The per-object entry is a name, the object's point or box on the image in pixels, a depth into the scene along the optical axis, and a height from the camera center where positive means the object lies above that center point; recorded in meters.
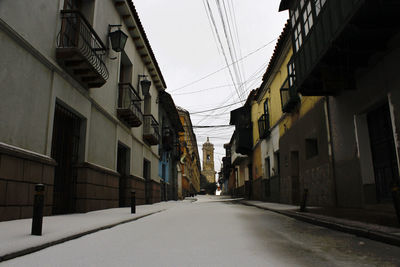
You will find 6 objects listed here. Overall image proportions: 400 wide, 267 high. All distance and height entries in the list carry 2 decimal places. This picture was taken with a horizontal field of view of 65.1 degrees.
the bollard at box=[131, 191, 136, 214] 8.73 -0.28
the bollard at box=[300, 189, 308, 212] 9.20 -0.34
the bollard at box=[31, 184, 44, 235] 4.03 -0.23
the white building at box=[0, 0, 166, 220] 5.57 +2.14
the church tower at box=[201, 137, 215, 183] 87.75 +8.41
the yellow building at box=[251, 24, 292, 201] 15.27 +4.14
